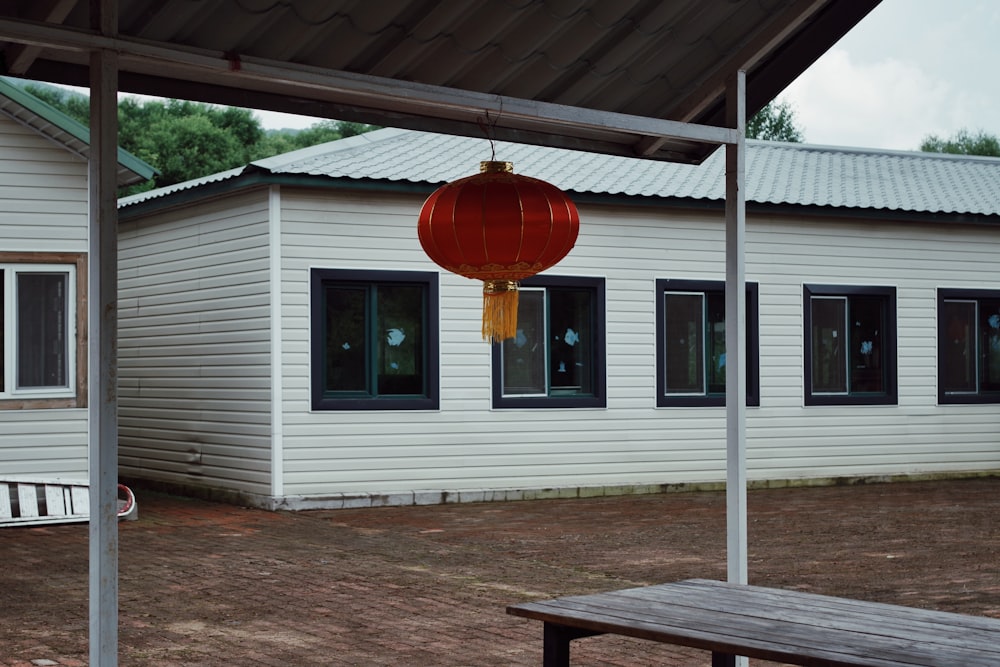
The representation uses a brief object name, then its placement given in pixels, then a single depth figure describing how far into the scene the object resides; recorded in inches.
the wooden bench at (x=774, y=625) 140.3
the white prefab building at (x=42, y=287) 496.4
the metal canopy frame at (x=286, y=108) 156.3
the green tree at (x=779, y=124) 2117.9
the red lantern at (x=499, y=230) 222.7
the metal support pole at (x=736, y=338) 217.6
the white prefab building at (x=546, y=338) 557.3
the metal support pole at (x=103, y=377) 155.7
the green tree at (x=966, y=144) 2217.0
